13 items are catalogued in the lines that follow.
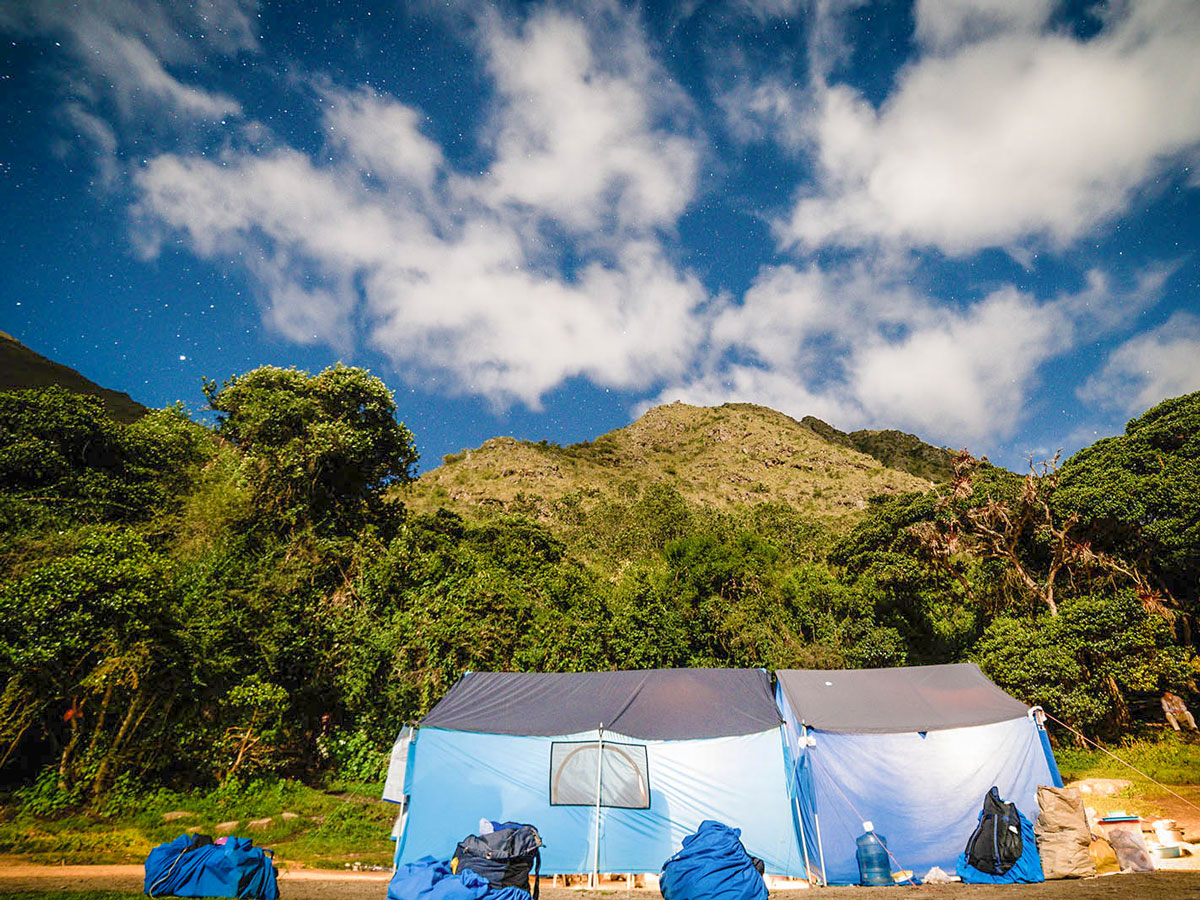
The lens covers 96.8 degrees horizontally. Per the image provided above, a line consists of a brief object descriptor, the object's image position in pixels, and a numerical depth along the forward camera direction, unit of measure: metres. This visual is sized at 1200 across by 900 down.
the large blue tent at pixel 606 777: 6.88
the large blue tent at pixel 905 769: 6.73
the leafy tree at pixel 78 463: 11.99
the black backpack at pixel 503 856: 4.79
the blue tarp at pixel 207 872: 5.24
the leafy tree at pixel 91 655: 7.92
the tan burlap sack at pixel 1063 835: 6.11
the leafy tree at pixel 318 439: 15.43
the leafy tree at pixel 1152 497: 11.27
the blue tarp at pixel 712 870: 4.57
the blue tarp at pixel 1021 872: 6.12
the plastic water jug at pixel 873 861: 6.51
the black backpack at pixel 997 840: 6.21
